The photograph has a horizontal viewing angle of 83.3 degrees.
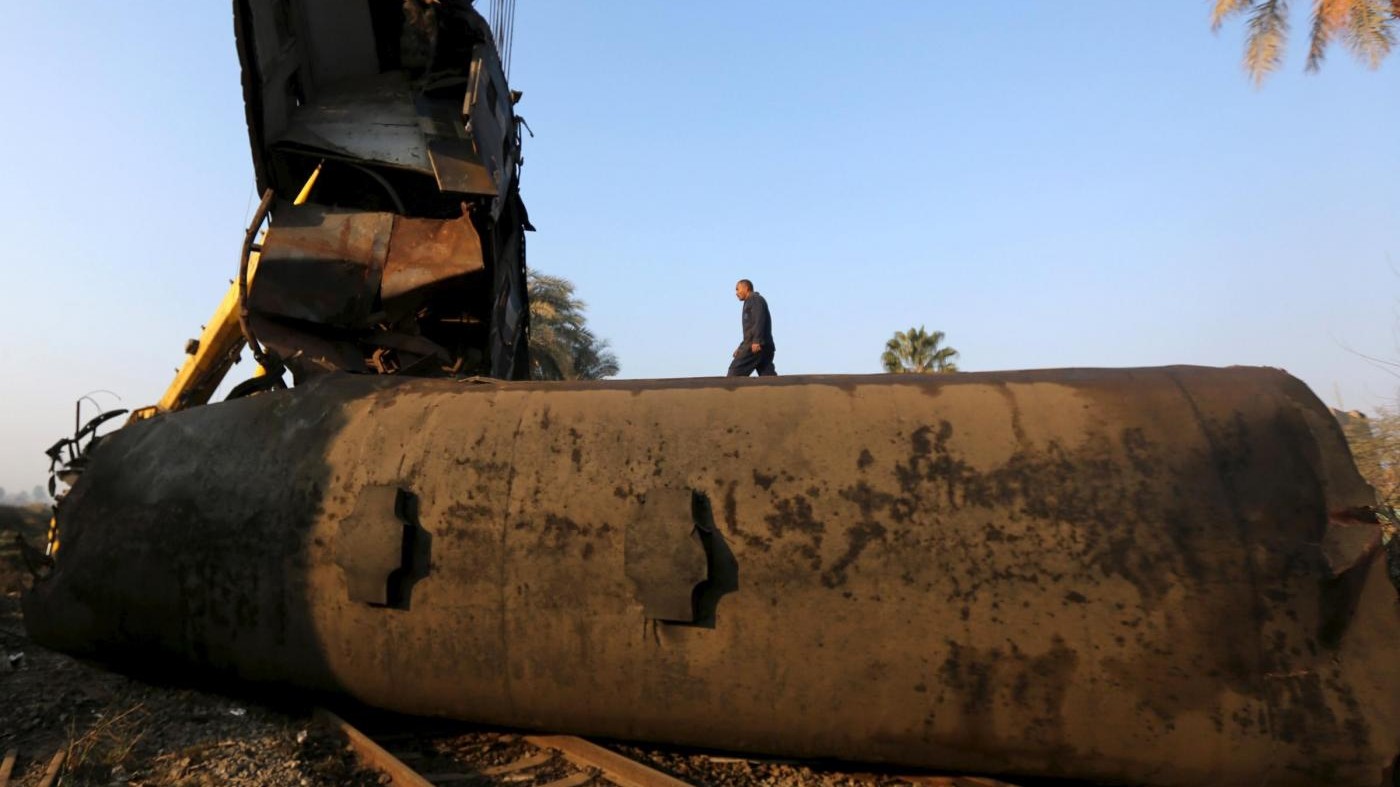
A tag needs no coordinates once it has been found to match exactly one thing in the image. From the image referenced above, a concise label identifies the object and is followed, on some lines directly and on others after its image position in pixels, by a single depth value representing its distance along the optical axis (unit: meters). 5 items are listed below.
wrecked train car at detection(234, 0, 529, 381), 6.38
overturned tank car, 3.04
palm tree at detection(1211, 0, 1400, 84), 11.70
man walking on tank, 7.18
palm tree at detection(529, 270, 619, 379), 23.69
